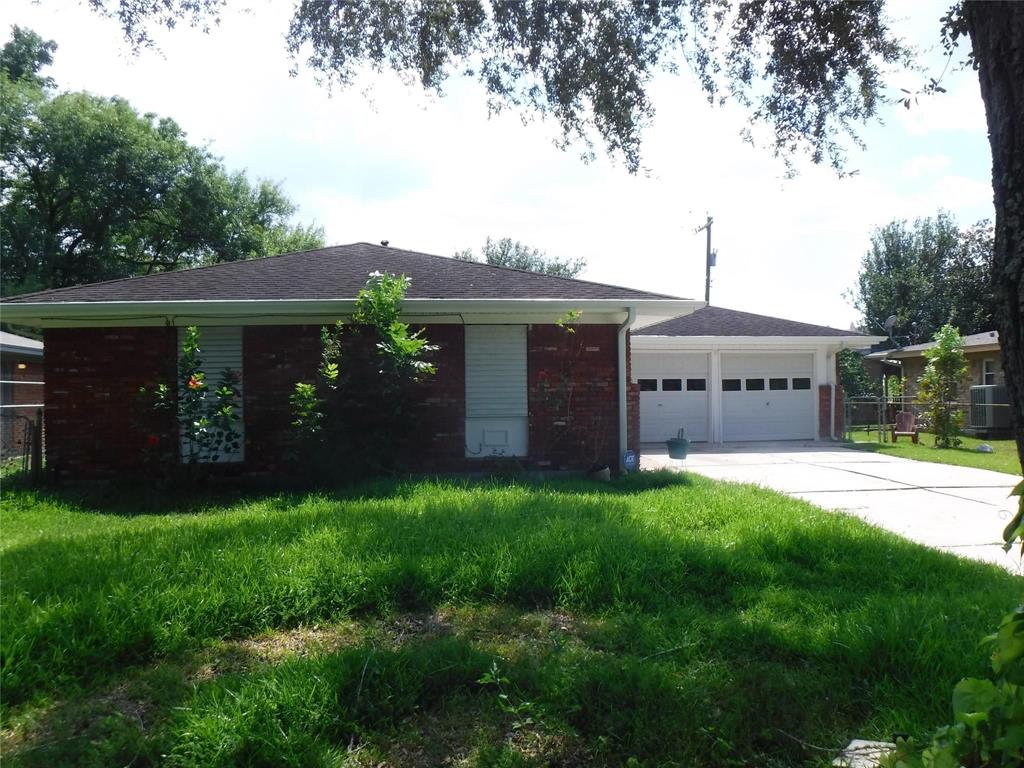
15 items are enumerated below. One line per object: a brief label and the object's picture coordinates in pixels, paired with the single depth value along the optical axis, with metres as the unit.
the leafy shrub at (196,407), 8.34
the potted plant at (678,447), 12.56
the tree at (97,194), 20.61
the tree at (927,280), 32.06
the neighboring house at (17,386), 13.13
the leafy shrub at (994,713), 1.59
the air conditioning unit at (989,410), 18.28
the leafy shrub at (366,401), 8.44
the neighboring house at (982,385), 18.44
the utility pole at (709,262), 30.19
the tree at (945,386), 16.19
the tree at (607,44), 5.86
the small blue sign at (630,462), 9.84
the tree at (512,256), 44.31
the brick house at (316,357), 9.34
